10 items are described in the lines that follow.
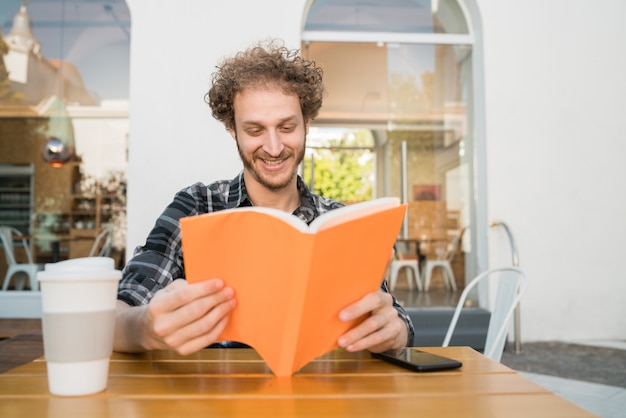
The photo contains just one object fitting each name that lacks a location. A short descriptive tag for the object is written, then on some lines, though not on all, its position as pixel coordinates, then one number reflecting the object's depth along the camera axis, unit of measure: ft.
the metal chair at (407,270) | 19.49
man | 2.90
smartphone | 2.84
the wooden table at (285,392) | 2.11
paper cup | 2.15
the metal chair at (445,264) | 17.27
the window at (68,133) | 21.50
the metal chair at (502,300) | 4.90
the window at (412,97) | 14.32
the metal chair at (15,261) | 17.10
